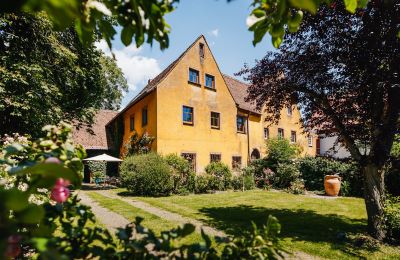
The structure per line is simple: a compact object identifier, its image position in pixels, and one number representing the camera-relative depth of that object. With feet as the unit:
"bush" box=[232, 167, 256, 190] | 66.33
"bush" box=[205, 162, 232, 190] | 62.95
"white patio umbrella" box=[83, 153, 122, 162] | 75.05
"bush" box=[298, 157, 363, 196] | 65.82
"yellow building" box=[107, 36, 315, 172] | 68.08
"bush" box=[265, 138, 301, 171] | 72.49
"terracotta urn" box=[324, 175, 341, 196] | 55.01
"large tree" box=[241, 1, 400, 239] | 22.26
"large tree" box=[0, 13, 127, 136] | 37.52
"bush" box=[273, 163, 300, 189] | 67.67
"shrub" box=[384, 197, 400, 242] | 22.84
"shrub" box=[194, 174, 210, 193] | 59.11
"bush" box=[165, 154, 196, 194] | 56.95
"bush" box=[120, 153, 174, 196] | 53.67
